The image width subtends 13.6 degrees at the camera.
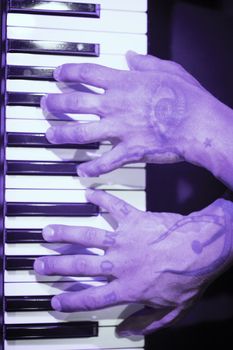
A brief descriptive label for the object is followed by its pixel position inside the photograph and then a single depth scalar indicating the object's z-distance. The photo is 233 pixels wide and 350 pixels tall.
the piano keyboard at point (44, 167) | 0.99
